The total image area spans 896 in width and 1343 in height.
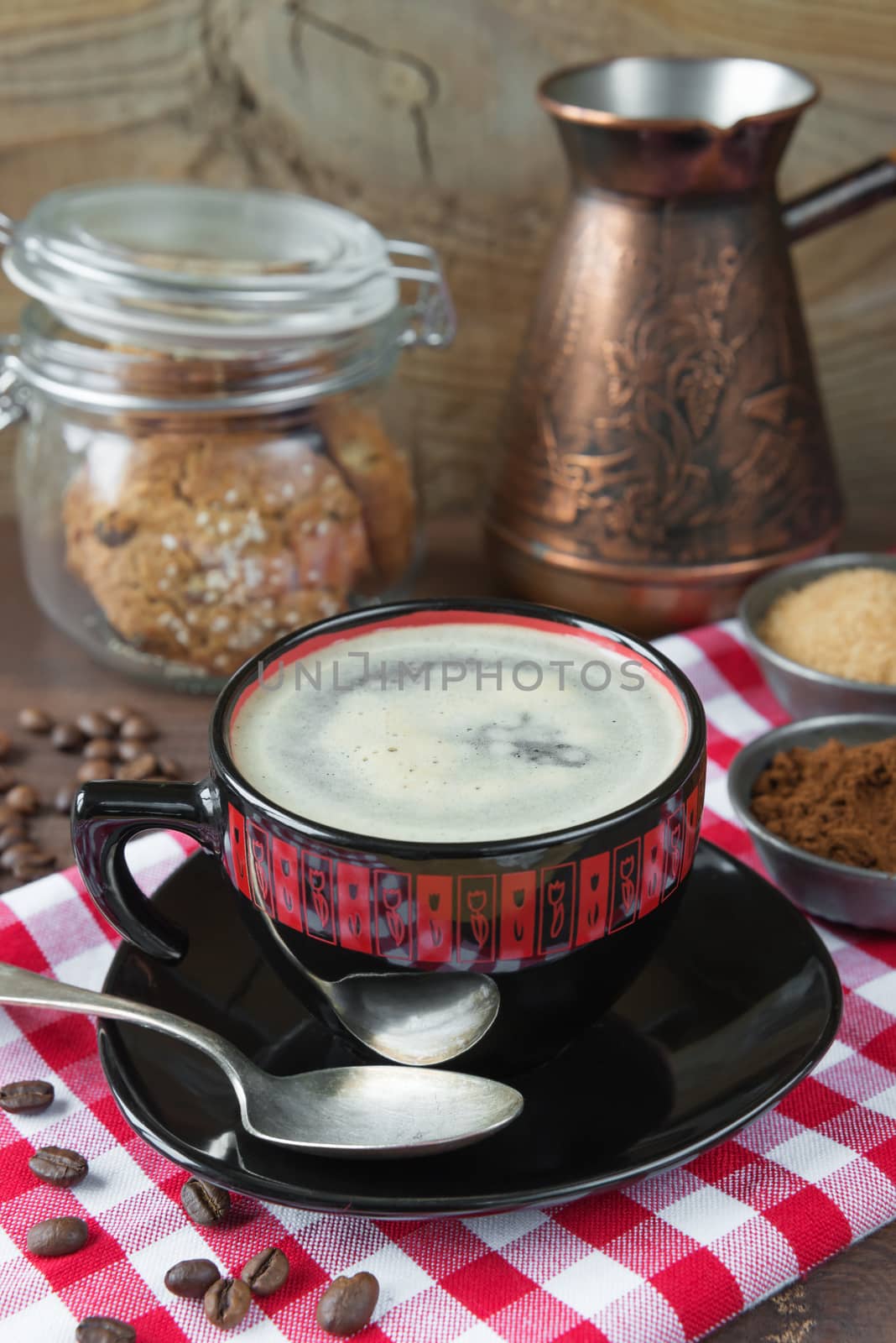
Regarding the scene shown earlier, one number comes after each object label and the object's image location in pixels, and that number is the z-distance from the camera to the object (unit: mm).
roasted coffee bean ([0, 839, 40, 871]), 737
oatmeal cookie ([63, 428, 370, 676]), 787
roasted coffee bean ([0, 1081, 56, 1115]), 656
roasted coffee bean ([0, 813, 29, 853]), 744
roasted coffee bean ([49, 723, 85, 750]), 792
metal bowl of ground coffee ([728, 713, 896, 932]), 695
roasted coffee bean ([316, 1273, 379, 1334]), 614
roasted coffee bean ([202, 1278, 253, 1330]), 615
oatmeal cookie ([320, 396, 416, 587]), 807
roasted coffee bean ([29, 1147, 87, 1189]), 640
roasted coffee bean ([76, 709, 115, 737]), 792
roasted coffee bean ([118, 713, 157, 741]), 792
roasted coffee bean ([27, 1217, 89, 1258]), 627
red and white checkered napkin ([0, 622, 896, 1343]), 617
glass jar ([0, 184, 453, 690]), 778
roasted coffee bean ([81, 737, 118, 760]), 783
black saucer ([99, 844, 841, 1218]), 622
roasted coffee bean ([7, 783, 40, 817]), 760
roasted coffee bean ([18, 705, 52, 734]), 799
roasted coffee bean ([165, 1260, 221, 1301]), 619
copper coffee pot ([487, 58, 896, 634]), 793
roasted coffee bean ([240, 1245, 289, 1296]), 620
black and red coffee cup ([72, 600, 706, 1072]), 620
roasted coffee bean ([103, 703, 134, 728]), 799
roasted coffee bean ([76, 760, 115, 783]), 773
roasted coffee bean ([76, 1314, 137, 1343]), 611
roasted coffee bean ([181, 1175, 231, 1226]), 631
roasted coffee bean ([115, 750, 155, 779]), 772
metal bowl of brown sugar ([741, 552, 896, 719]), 761
